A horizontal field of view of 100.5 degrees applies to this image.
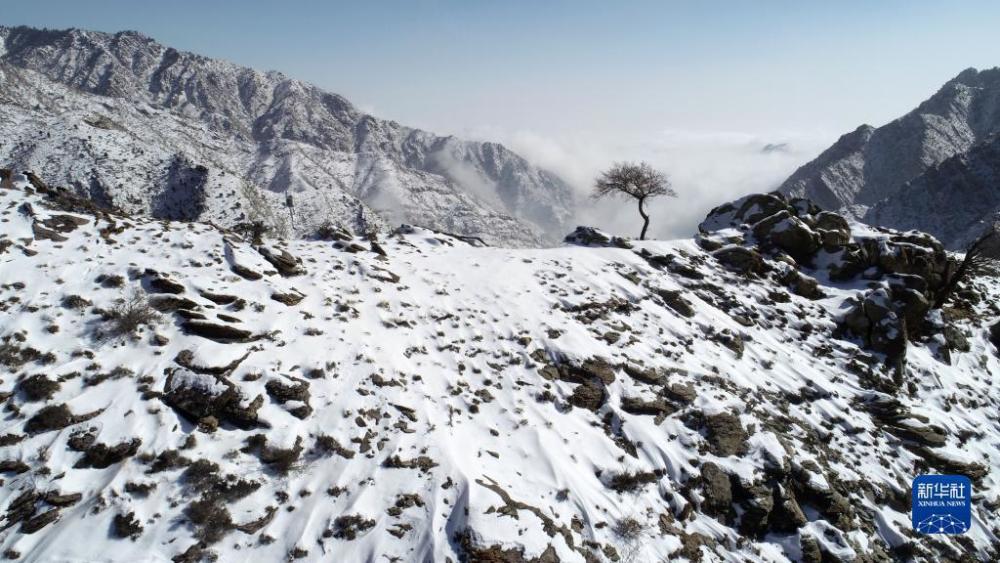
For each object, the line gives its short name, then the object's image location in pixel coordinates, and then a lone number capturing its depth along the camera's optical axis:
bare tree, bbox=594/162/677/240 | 40.94
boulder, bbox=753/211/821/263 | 33.34
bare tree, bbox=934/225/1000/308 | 29.84
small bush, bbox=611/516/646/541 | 11.11
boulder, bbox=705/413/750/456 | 14.74
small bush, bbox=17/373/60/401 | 10.77
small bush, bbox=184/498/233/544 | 8.99
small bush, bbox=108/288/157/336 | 13.23
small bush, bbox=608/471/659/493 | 12.59
